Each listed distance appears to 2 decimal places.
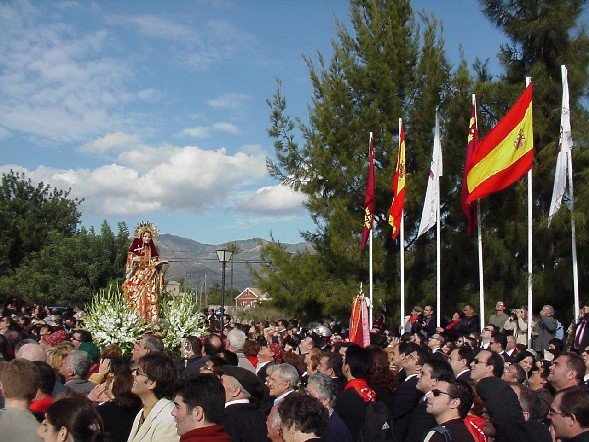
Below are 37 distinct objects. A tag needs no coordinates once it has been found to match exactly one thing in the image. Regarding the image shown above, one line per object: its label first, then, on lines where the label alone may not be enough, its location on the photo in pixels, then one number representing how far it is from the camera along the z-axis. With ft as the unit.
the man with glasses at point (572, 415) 15.03
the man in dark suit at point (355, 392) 21.24
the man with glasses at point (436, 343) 35.78
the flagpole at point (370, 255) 67.46
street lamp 69.15
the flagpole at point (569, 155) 47.47
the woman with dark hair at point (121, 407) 18.43
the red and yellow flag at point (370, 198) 65.98
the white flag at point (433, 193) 59.57
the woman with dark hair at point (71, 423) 12.84
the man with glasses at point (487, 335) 35.86
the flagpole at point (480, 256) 54.05
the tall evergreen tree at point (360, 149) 75.87
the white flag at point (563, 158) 46.93
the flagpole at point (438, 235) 57.95
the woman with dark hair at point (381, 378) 23.15
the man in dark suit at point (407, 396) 21.75
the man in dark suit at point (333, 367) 24.39
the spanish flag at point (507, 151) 48.93
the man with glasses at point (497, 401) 17.90
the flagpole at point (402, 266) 61.90
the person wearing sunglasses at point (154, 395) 16.57
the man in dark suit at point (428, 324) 54.34
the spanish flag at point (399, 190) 61.98
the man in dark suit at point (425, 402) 19.58
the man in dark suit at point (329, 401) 17.08
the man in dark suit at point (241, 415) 18.15
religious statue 55.21
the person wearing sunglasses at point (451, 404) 16.08
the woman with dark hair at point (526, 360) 30.78
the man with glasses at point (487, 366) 22.47
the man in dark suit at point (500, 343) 32.91
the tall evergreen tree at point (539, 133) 58.08
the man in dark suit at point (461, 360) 24.45
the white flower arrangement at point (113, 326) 39.19
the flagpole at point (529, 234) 49.37
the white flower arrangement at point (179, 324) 41.39
